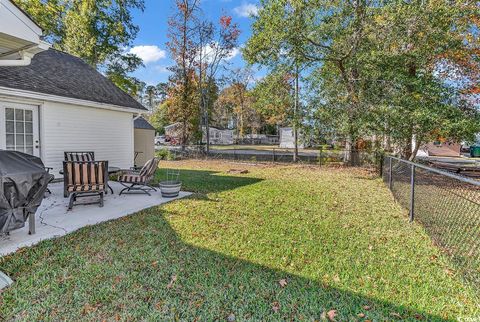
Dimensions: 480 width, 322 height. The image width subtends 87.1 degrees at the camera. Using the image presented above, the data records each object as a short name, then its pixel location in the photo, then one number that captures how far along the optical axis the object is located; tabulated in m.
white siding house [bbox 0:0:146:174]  4.49
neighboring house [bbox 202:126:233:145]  47.32
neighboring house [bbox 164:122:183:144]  20.58
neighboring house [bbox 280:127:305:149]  31.39
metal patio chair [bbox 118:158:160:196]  6.47
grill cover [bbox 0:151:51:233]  3.15
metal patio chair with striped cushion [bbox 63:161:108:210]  5.21
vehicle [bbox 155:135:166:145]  40.98
